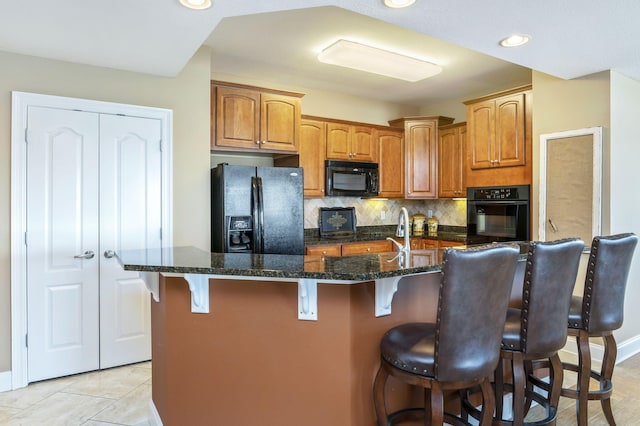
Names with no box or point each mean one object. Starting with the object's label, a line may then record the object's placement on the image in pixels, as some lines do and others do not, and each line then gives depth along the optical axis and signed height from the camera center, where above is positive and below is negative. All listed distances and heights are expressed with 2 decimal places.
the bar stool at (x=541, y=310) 1.74 -0.43
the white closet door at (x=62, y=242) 2.92 -0.21
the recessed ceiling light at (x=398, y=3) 2.05 +1.08
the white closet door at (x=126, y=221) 3.16 -0.06
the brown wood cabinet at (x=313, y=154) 4.40 +0.66
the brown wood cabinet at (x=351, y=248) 4.26 -0.39
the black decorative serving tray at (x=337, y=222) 4.86 -0.11
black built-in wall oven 3.72 -0.01
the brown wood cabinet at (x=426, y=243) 4.80 -0.37
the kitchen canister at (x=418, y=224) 5.42 -0.15
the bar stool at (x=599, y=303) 2.07 -0.48
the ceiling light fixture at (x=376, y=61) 3.18 +1.29
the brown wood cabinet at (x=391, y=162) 4.98 +0.63
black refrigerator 3.42 +0.03
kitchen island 1.69 -0.54
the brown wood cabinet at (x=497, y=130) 3.81 +0.82
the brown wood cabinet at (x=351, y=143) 4.61 +0.84
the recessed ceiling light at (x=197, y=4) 2.06 +1.09
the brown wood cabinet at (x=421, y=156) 5.06 +0.72
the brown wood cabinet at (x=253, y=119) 3.67 +0.91
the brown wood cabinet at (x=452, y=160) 4.77 +0.64
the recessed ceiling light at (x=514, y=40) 2.52 +1.11
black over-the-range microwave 4.55 +0.41
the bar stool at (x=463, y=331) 1.42 -0.43
